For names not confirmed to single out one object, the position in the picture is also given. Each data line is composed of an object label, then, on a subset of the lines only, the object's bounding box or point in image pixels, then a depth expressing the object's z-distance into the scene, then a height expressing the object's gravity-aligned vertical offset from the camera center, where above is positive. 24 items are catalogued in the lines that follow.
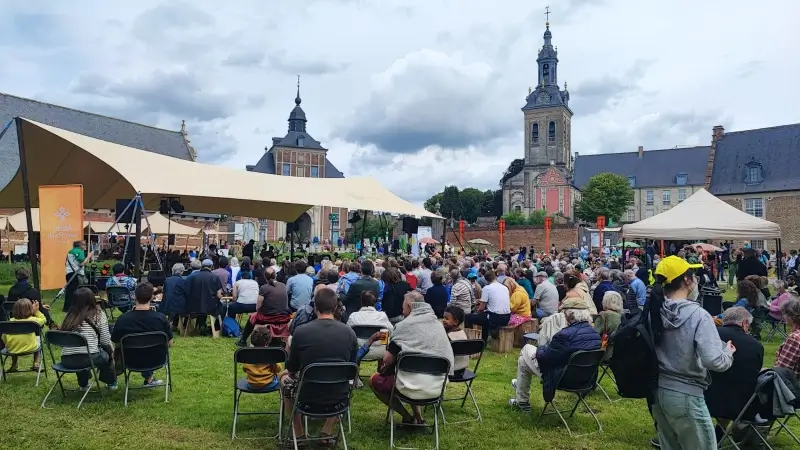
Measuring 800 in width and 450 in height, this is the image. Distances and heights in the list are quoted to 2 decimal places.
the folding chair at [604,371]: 5.55 -1.55
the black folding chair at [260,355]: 4.10 -0.89
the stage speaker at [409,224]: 17.78 +0.33
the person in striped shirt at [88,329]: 4.97 -0.85
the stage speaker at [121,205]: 11.00 +0.58
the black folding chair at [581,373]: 4.50 -1.12
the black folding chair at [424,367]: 4.08 -0.96
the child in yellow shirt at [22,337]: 5.68 -1.04
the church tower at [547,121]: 66.06 +13.52
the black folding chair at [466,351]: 4.81 -1.00
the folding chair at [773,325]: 8.17 -1.32
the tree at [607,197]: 53.97 +3.61
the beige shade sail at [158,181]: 10.77 +1.23
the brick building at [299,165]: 63.50 +8.11
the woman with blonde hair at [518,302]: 8.16 -0.98
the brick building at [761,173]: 41.12 +4.71
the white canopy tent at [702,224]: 11.51 +0.22
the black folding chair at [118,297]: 8.88 -0.98
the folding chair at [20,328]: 5.28 -0.87
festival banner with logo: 8.98 +0.14
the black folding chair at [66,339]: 4.73 -0.88
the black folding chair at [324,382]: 3.73 -0.98
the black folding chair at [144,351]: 4.84 -1.02
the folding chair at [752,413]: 3.86 -1.24
